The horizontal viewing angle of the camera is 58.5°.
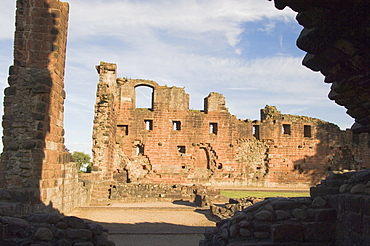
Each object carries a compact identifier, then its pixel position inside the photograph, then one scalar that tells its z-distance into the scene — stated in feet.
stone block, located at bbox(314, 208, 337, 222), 16.08
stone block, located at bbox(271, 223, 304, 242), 15.43
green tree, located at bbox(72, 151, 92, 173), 183.32
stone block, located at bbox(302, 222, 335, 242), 15.85
